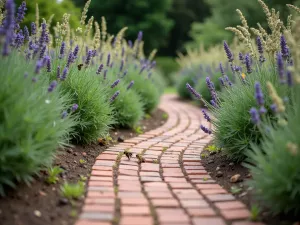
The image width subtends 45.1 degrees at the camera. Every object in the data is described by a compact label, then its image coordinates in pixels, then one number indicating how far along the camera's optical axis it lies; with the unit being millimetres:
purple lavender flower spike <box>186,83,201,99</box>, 3554
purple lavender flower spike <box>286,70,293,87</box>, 2400
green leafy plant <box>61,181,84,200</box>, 2570
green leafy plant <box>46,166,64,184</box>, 2718
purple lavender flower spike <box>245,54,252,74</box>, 3467
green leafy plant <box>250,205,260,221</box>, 2318
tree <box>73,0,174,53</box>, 25406
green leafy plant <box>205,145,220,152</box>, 3947
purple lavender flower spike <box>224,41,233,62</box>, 3590
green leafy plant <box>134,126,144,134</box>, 5195
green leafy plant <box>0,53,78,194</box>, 2305
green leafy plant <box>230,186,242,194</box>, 2795
